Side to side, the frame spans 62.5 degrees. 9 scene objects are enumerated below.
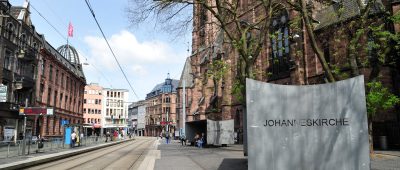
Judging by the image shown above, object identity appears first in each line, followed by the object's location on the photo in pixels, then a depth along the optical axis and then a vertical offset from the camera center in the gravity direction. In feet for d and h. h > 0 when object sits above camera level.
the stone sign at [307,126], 23.44 -0.54
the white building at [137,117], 423.64 +3.14
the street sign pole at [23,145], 63.57 -4.85
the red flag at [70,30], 155.14 +42.18
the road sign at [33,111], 65.38 +1.76
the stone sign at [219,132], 95.86 -3.88
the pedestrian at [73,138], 93.61 -5.38
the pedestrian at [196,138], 107.16 -6.35
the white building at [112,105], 347.36 +15.50
